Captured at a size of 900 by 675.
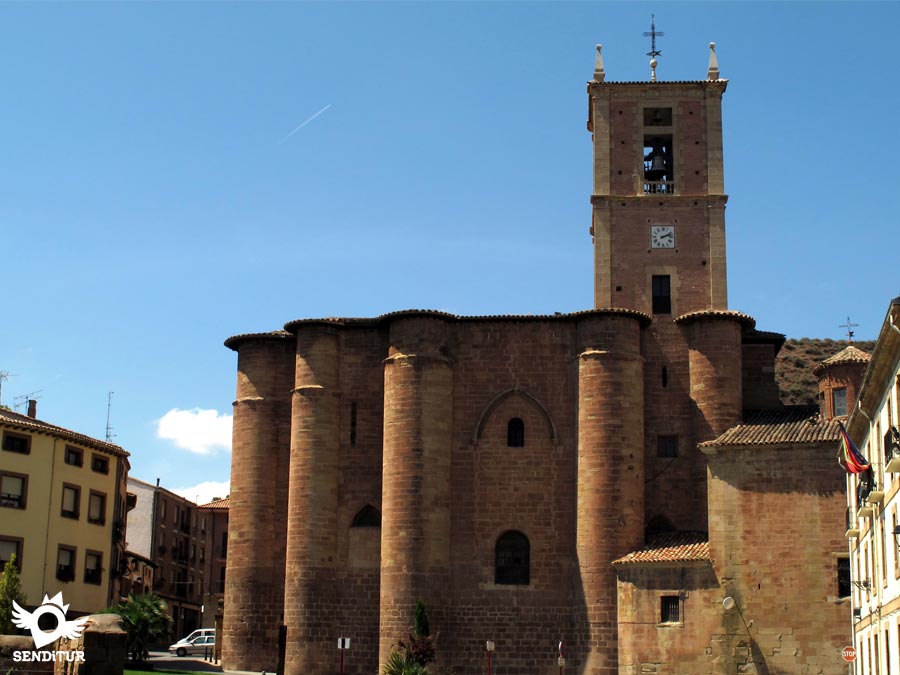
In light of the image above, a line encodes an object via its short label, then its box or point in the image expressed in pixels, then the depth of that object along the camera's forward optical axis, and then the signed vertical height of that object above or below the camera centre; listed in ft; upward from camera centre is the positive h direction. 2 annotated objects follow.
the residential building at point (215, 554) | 220.64 +5.37
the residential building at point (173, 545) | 212.02 +6.62
